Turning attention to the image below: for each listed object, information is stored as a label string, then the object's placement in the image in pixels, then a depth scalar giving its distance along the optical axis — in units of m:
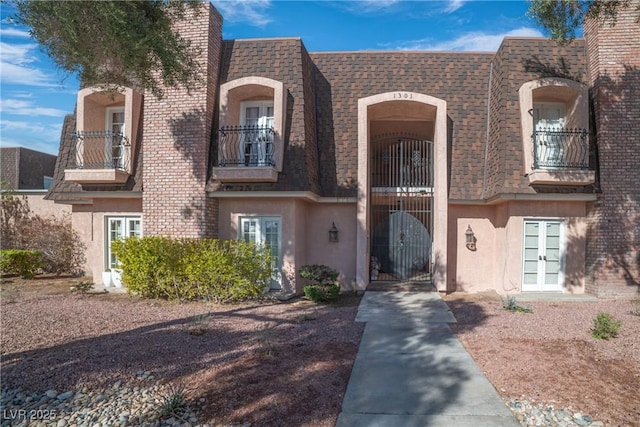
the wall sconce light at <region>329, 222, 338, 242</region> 12.20
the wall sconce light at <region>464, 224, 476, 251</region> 11.95
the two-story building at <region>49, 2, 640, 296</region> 10.75
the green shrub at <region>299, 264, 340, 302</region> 10.45
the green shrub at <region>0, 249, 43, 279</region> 14.20
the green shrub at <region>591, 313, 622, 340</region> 7.00
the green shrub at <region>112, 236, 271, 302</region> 10.09
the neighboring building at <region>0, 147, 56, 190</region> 25.23
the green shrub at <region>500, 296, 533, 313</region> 9.20
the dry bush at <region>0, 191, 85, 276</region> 14.79
